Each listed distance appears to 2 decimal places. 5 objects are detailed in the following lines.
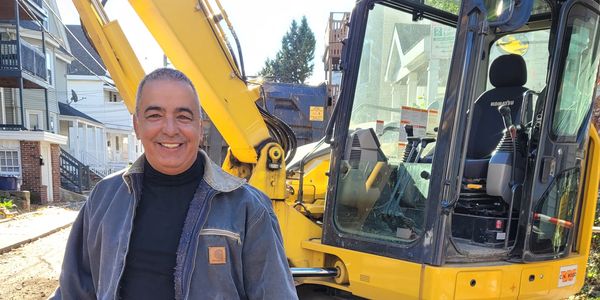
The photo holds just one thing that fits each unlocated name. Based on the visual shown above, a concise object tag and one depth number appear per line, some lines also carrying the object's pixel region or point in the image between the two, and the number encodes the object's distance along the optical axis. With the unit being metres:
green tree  46.44
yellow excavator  2.54
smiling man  1.33
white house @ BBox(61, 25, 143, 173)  24.36
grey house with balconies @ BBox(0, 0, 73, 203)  12.36
